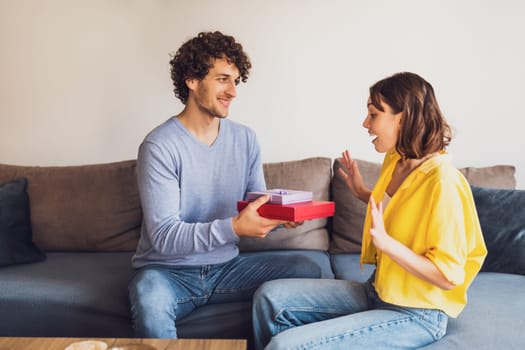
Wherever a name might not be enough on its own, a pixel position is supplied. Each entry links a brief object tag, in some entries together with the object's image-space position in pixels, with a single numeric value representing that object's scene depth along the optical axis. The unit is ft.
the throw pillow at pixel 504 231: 7.08
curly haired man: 6.12
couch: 6.42
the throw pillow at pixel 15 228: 7.72
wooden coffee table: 4.80
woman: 4.81
